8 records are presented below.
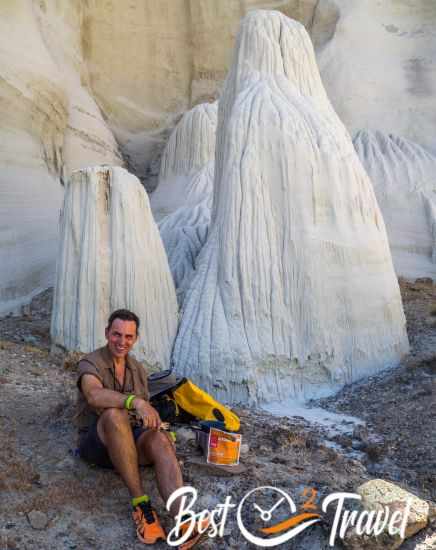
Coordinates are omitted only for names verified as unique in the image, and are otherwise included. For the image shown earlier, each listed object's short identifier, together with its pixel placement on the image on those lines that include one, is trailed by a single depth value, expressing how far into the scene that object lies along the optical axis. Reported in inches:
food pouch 139.6
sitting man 120.4
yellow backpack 152.6
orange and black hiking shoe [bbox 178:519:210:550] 112.7
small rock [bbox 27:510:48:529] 117.7
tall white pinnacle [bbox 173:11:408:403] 260.7
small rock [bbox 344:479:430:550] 114.6
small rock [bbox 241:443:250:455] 157.0
